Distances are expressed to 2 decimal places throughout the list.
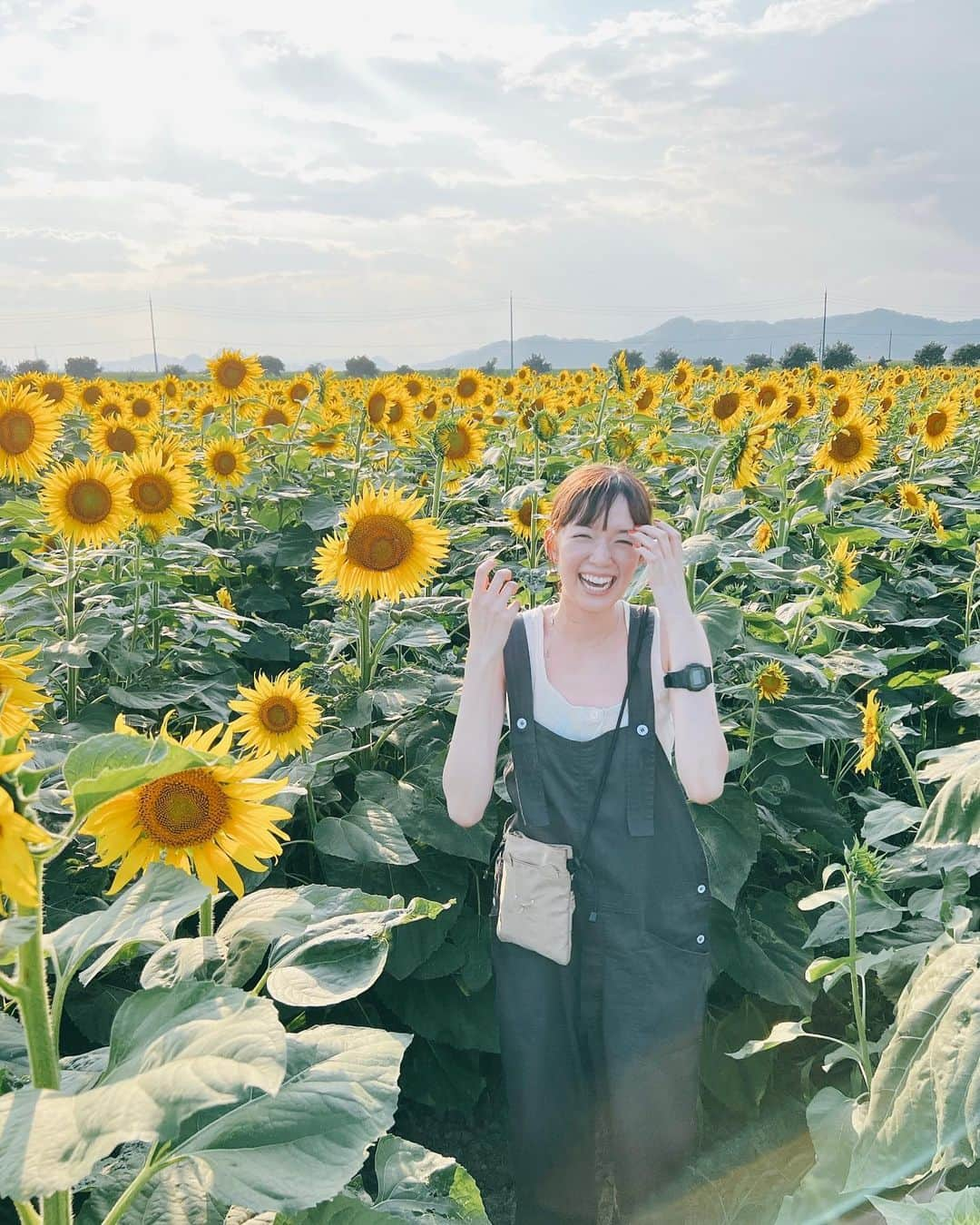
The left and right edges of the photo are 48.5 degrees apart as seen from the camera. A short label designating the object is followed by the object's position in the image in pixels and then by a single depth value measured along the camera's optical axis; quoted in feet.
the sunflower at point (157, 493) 12.10
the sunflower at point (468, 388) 26.32
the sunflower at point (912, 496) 18.76
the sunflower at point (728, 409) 17.72
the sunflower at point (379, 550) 10.25
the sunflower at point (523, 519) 14.23
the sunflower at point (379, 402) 18.17
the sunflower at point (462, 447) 14.84
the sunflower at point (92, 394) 24.93
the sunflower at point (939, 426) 23.59
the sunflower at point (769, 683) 10.64
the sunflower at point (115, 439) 16.57
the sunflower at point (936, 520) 18.17
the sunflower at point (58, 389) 24.52
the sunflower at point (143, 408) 23.31
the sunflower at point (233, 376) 21.45
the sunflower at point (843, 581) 11.82
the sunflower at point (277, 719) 9.04
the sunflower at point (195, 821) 4.86
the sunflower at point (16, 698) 4.32
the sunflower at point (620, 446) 14.56
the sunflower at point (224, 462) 16.88
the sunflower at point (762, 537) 13.29
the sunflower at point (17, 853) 3.02
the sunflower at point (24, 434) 13.56
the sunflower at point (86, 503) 11.26
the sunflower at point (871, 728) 9.65
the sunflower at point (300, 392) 24.95
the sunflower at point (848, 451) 16.22
